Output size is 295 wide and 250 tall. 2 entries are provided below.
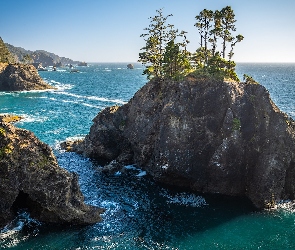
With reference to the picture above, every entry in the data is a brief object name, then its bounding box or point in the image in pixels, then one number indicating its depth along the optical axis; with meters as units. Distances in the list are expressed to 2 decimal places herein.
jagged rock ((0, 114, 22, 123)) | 92.06
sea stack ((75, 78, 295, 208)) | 46.44
